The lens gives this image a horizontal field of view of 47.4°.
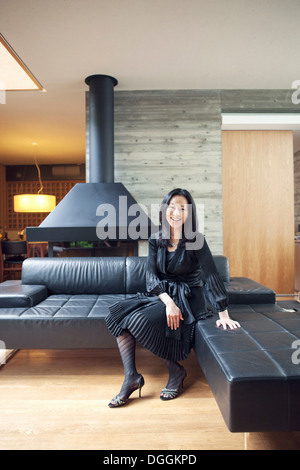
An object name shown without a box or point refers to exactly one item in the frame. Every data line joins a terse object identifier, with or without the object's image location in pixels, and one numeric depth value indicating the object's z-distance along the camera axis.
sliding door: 4.50
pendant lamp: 6.06
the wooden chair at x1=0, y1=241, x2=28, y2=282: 5.76
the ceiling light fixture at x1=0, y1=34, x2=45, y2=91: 3.12
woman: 1.86
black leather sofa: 1.16
